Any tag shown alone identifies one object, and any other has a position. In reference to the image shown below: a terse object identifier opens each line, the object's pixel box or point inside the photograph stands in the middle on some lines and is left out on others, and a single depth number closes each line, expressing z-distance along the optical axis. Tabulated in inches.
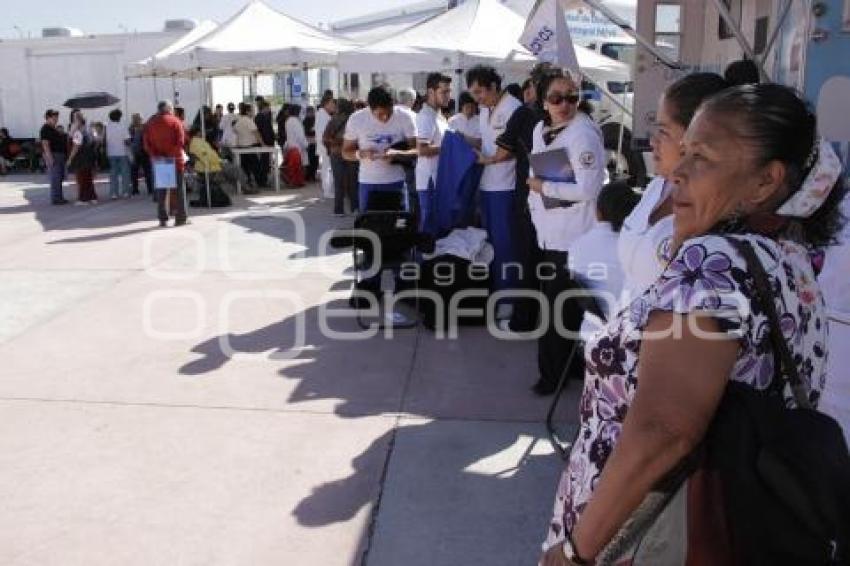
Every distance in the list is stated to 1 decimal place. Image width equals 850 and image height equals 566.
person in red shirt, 420.8
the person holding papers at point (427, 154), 259.9
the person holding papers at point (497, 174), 224.2
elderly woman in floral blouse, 48.4
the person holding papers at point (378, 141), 273.4
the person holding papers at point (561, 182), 173.3
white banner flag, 259.4
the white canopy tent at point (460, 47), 421.4
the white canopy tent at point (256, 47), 487.5
